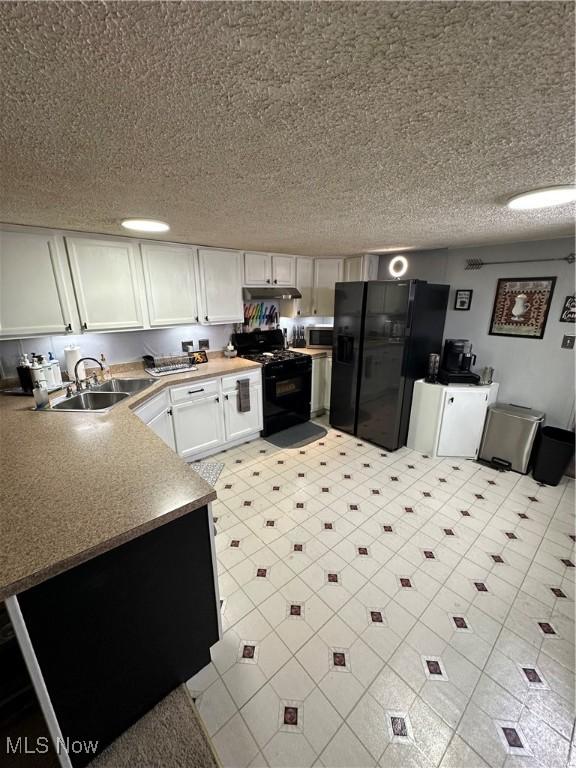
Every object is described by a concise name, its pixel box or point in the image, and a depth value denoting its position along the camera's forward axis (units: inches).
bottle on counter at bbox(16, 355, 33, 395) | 87.7
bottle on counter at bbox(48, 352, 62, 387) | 91.9
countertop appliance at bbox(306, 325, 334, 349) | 169.0
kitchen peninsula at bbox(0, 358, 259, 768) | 36.9
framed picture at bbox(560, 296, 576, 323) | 107.6
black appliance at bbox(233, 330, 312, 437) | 139.9
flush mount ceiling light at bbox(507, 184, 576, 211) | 54.9
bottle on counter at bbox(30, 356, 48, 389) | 85.7
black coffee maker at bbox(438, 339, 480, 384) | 122.7
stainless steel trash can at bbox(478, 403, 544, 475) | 113.3
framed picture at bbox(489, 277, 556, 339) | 113.3
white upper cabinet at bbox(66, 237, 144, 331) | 95.9
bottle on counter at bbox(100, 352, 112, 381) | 110.5
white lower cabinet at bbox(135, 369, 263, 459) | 109.4
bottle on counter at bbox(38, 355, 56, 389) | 89.2
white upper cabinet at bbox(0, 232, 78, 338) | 84.0
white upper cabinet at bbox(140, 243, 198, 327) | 110.8
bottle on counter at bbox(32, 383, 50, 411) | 79.9
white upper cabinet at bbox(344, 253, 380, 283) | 155.2
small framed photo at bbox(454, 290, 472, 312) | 131.9
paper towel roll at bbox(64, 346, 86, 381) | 97.8
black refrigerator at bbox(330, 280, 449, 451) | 120.2
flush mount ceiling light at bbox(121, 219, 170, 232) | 79.1
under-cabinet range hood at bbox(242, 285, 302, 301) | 138.4
